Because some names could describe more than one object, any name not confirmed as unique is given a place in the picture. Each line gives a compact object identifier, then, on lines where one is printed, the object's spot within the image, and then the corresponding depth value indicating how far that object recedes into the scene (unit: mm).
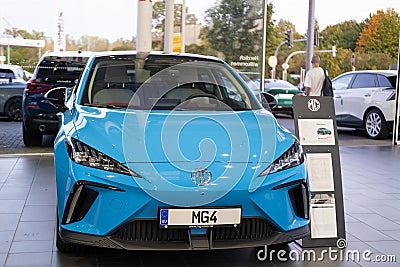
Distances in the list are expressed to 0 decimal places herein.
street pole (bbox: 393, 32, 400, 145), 11344
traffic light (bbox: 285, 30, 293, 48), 14148
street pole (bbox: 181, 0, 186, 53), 13648
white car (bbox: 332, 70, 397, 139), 11719
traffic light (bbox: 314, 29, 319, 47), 14711
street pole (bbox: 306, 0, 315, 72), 13481
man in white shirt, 10945
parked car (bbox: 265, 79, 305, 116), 14926
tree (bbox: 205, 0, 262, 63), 10641
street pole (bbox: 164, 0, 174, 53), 11875
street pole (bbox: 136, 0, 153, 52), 10422
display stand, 4250
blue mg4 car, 3316
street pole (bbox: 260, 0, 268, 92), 10359
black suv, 8609
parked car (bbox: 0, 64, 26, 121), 10908
